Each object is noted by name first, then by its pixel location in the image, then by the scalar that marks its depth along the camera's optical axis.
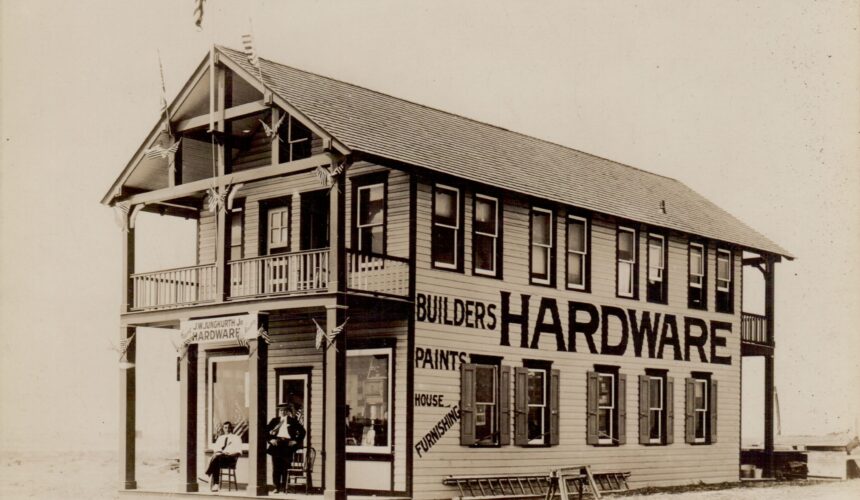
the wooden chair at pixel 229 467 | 23.44
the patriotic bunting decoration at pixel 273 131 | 21.50
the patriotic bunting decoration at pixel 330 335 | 20.12
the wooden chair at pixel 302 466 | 23.30
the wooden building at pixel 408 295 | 21.72
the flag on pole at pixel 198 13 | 22.62
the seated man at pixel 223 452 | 23.34
